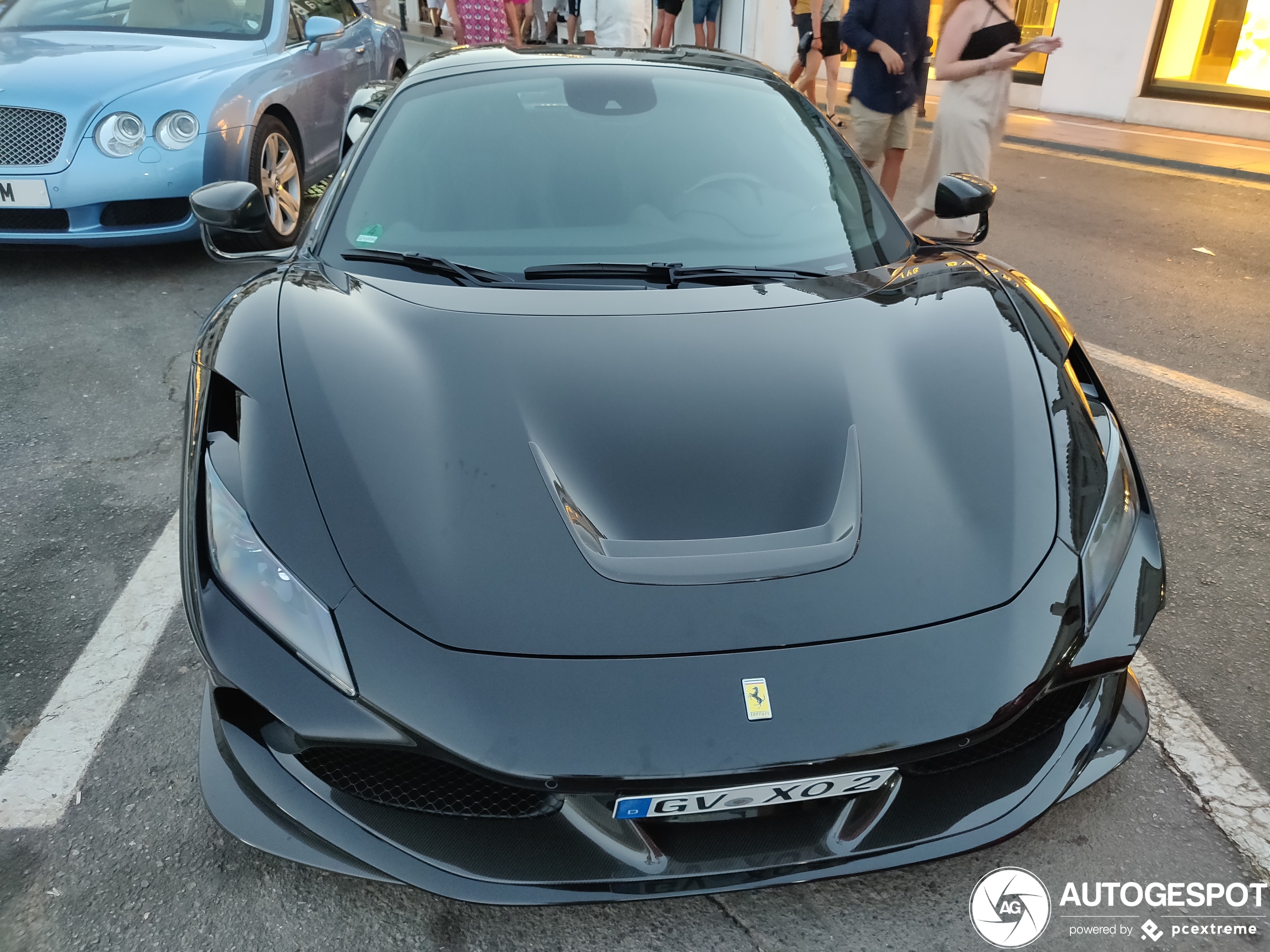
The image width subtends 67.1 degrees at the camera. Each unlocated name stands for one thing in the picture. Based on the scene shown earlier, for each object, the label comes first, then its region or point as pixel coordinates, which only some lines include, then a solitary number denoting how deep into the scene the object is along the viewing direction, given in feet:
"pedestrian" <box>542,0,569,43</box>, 42.11
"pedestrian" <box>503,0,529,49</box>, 35.65
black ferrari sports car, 4.50
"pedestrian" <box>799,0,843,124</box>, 27.94
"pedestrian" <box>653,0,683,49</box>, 35.58
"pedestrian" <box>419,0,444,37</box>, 57.31
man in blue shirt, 16.61
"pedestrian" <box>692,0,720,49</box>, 40.83
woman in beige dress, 15.08
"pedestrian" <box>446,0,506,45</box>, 35.70
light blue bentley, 14.30
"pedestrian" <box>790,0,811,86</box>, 30.58
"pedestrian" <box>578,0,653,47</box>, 24.73
